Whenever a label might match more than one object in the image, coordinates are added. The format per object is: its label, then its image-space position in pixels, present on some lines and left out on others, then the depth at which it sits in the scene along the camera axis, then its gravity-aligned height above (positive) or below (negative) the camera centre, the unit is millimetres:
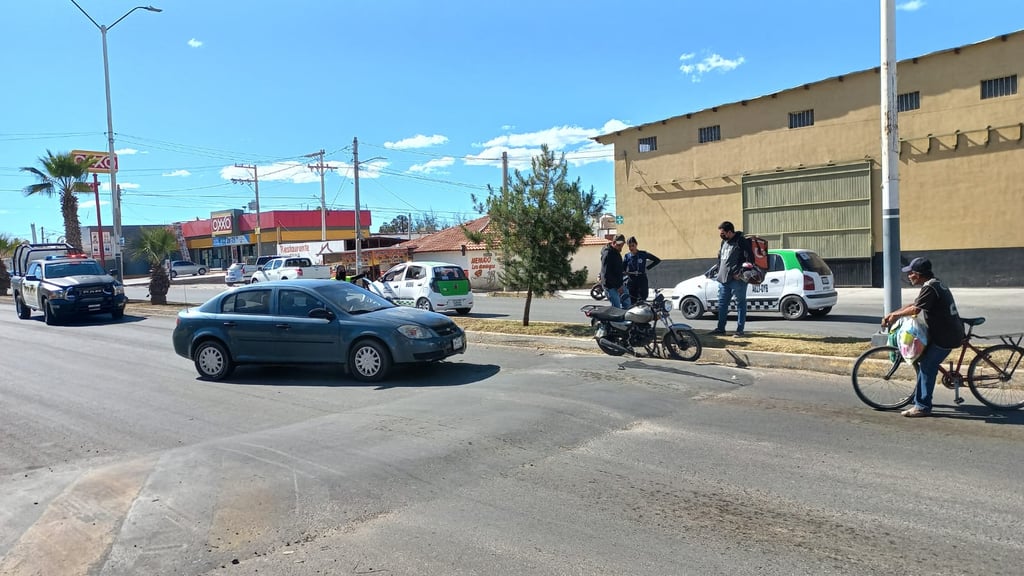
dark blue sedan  9047 -898
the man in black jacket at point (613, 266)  11500 -182
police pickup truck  19141 -458
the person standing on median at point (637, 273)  11711 -310
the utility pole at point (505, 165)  39019 +5406
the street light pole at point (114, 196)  25906 +2938
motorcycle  9828 -1146
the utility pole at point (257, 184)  55500 +6943
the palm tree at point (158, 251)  24188 +1080
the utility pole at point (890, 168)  9211 +1063
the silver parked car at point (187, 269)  64625 +64
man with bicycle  6215 -731
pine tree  12852 +631
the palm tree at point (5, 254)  36312 +1622
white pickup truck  33094 -204
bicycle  6430 -1273
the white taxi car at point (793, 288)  14898 -863
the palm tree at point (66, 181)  36375 +5048
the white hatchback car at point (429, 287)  18953 -717
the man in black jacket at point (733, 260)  10305 -130
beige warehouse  23234 +3028
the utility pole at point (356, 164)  39656 +5818
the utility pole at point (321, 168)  52250 +7490
